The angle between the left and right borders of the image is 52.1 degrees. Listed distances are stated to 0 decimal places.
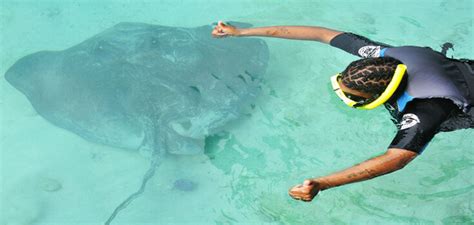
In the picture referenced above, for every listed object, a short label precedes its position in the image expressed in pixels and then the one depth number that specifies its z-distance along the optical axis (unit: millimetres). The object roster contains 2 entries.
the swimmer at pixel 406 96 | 2660
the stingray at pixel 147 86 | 4000
